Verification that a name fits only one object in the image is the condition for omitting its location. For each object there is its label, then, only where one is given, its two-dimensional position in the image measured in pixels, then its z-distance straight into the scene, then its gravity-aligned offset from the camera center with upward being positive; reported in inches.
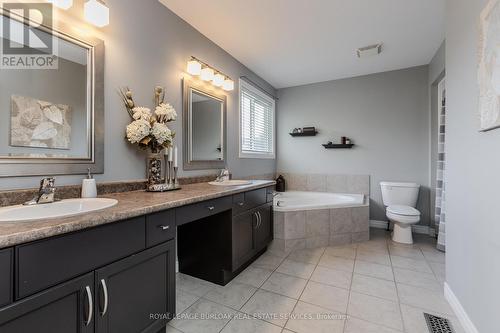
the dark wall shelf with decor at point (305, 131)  153.2 +23.2
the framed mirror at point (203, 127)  88.3 +16.3
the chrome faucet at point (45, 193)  45.7 -5.9
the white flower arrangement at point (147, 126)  63.6 +10.7
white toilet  111.2 -20.9
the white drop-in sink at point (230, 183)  91.4 -7.3
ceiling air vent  107.1 +55.6
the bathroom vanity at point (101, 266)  29.5 -16.2
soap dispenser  53.6 -5.6
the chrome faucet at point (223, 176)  98.7 -4.7
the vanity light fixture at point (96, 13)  56.2 +37.7
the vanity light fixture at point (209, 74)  88.0 +38.3
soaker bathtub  107.3 -28.7
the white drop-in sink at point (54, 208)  39.9 -8.6
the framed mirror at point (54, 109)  45.9 +12.5
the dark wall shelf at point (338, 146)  144.2 +12.9
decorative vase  69.0 -1.0
